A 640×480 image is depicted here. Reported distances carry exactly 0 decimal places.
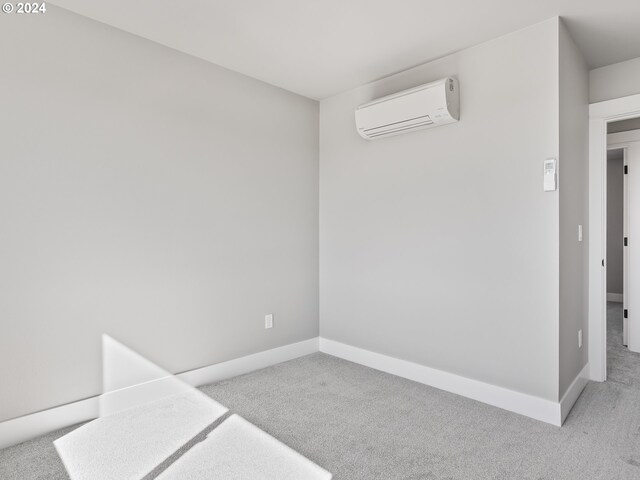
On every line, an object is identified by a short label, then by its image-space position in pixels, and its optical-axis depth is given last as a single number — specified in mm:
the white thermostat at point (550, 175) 2355
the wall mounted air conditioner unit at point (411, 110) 2703
